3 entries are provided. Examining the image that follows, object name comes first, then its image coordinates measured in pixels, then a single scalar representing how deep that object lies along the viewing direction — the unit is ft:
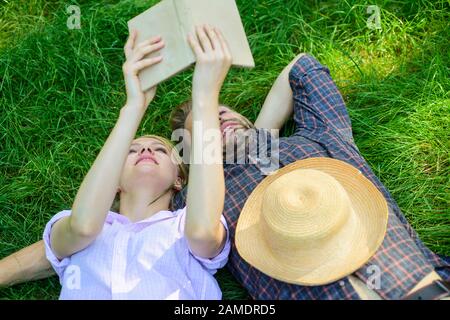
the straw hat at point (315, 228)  7.61
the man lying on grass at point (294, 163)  7.93
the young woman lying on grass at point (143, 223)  8.02
